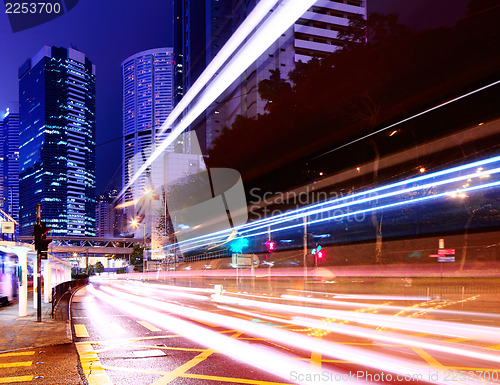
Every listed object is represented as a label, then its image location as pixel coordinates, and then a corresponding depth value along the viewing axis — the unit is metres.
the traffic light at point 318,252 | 23.08
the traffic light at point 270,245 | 22.42
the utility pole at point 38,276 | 15.16
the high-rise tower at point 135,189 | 169.90
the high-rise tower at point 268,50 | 81.38
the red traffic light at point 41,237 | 15.34
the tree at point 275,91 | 35.37
